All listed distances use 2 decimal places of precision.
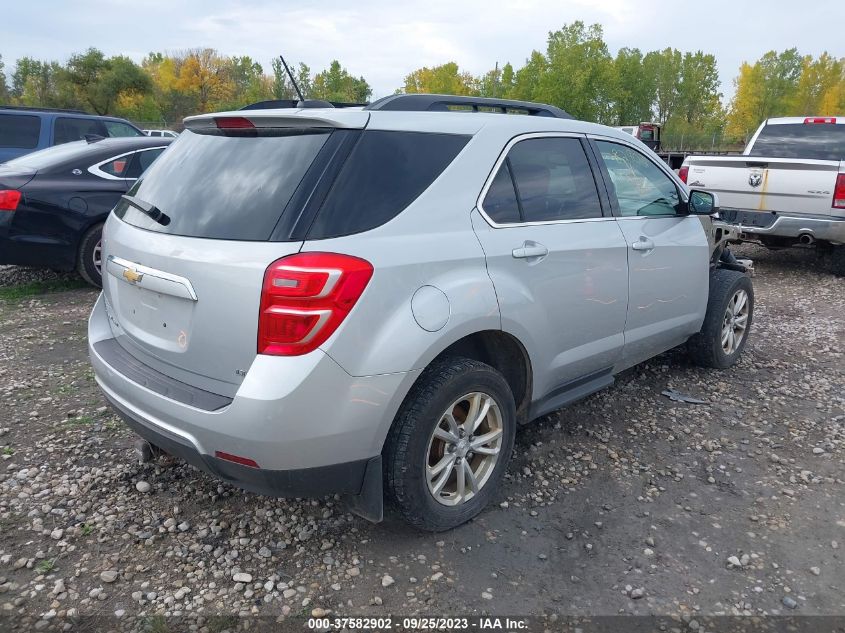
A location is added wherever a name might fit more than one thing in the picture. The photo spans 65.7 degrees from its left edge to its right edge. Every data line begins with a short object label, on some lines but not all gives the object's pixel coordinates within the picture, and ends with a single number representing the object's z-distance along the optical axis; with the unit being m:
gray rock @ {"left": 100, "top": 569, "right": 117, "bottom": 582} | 2.62
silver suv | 2.31
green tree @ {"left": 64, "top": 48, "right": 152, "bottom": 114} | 46.69
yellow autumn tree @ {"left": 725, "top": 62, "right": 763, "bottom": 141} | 50.84
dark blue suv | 10.05
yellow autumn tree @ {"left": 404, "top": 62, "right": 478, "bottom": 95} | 56.56
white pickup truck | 7.52
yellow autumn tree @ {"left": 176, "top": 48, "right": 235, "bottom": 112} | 64.75
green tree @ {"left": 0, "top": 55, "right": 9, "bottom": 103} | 52.91
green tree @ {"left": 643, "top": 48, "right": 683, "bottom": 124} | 55.47
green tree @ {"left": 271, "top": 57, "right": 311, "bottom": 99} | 47.00
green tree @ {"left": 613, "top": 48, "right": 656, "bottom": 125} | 53.22
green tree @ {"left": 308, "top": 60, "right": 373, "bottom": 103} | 59.00
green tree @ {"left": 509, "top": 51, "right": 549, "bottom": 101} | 49.60
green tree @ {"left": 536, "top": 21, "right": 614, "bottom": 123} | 46.81
